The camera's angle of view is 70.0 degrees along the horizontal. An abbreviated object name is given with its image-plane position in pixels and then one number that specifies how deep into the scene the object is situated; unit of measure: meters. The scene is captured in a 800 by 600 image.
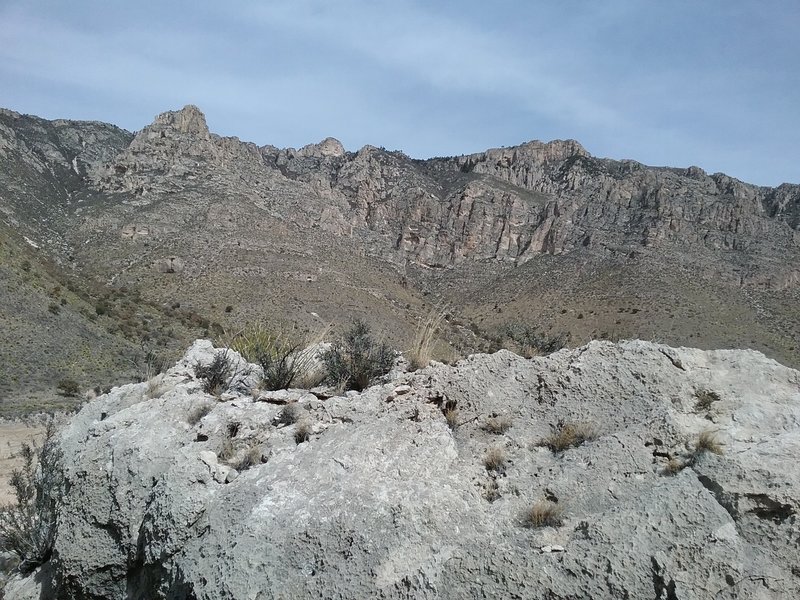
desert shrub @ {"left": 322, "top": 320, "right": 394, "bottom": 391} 6.00
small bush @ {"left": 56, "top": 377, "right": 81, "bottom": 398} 24.94
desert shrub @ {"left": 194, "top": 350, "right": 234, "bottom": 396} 6.09
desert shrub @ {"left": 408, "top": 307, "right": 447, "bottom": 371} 6.24
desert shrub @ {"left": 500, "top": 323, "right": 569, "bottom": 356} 6.56
